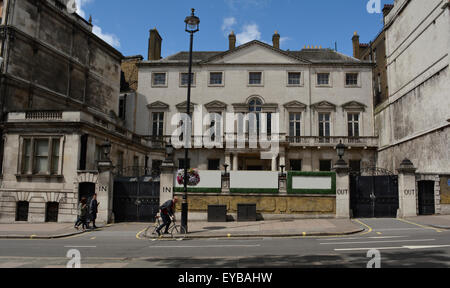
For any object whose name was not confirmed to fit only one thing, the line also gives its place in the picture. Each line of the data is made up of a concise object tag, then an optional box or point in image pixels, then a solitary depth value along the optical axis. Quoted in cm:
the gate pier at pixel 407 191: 1980
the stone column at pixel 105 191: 2009
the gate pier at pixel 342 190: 1984
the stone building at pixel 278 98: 3700
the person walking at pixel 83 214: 1808
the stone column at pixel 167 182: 2017
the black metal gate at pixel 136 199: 2058
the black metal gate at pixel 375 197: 2030
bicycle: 1511
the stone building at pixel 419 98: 2525
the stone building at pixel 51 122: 2177
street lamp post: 1583
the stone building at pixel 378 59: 3719
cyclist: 1515
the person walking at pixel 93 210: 1831
